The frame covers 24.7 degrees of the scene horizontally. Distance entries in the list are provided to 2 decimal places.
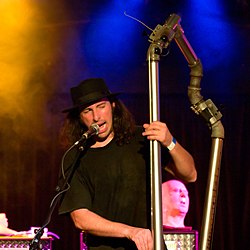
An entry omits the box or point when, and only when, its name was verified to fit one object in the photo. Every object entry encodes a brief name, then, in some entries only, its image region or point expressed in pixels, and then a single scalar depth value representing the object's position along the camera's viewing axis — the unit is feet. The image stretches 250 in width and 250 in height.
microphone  11.59
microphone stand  11.21
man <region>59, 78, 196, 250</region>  12.10
